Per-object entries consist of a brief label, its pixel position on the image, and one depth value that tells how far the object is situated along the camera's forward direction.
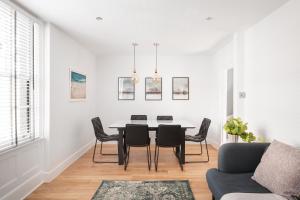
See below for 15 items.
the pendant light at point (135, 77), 4.37
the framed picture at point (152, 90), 5.66
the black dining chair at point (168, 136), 3.61
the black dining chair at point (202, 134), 4.13
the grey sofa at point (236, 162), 2.16
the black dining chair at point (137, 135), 3.65
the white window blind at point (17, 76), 2.39
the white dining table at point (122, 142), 3.88
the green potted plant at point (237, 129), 3.02
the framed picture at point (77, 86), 4.00
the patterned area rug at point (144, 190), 2.63
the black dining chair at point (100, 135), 4.03
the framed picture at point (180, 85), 5.65
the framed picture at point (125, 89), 5.66
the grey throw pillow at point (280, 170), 1.67
